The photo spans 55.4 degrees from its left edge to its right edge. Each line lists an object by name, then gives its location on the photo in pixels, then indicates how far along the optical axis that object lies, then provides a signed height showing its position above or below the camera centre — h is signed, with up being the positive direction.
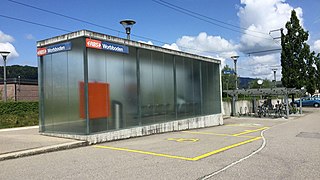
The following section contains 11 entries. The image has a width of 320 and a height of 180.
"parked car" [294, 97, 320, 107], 50.53 -0.87
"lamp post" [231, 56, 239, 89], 30.81 +3.99
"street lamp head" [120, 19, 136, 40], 14.45 +3.69
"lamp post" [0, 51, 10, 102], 20.45 +3.21
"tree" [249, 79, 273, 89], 65.43 +3.26
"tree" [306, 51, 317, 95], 36.38 +2.98
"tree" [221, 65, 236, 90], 60.22 +3.66
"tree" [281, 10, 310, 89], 35.72 +5.00
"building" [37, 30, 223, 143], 11.73 +0.60
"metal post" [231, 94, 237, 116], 33.22 -0.94
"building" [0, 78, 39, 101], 31.33 +1.50
